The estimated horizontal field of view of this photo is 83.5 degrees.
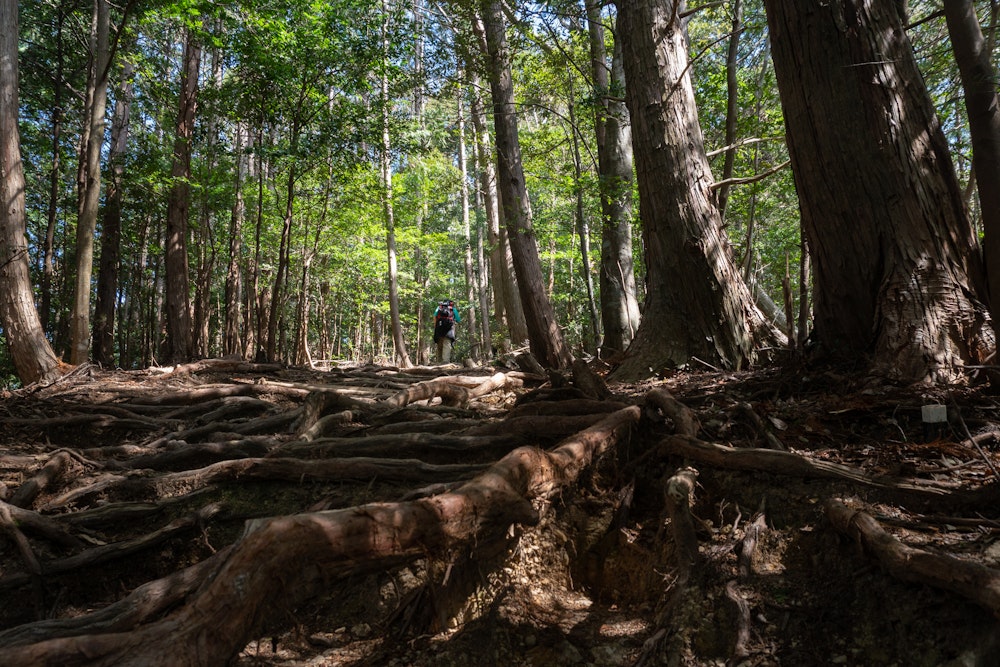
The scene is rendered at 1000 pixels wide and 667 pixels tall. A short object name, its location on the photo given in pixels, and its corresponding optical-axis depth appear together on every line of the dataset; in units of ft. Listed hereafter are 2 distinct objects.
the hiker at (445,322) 44.29
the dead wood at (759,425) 10.88
